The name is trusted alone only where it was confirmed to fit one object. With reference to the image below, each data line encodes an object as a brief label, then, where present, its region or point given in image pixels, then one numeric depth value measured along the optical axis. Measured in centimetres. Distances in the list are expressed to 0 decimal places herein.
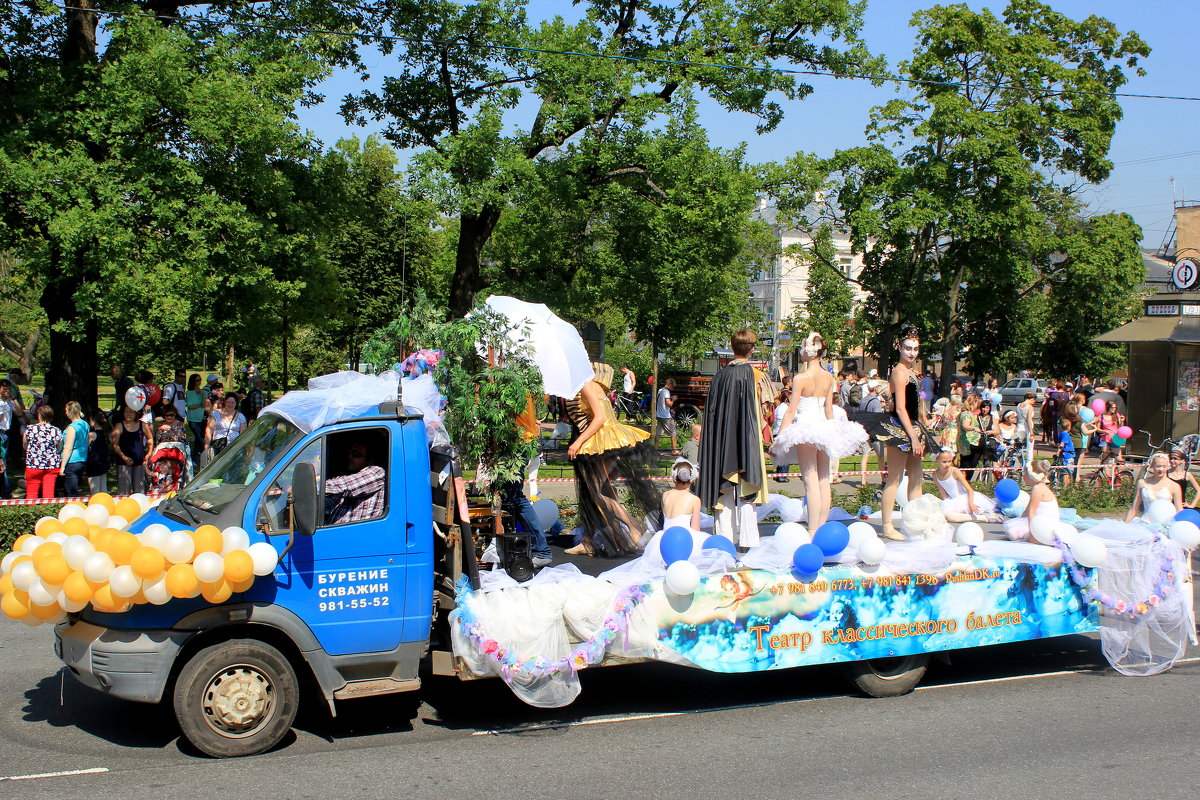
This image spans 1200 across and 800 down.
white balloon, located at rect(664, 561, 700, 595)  620
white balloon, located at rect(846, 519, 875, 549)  711
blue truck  571
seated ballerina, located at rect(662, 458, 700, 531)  779
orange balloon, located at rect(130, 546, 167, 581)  547
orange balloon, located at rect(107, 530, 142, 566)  553
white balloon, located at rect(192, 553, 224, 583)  548
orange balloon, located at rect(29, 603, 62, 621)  567
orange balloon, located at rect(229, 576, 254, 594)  559
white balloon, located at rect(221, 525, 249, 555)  558
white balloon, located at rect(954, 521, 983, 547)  744
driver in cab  605
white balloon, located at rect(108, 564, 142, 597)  549
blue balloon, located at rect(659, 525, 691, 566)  652
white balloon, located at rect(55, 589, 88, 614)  560
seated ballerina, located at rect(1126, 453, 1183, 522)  916
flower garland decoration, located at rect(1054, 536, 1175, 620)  724
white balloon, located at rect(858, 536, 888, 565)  672
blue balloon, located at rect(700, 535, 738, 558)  707
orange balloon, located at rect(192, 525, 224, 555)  555
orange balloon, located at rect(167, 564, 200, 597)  549
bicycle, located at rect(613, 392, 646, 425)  2483
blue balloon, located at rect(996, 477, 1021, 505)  921
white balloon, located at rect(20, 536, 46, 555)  581
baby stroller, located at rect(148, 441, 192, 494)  1402
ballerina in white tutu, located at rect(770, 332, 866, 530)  838
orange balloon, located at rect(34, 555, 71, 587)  556
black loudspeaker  662
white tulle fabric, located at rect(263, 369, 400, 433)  616
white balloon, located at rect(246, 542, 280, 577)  559
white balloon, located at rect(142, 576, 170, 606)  554
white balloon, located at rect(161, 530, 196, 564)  550
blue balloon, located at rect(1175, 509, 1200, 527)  773
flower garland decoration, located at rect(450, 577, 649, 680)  600
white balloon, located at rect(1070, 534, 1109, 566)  711
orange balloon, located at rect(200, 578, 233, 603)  555
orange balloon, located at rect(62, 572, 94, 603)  551
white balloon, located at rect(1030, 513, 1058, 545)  748
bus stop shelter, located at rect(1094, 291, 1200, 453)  2256
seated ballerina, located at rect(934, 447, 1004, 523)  925
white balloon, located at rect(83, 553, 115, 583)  552
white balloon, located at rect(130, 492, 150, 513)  713
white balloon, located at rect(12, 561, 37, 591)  562
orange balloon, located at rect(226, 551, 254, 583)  550
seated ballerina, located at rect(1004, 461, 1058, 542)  780
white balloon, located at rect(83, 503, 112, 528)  653
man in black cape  809
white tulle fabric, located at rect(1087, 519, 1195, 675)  724
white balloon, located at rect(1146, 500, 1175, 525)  795
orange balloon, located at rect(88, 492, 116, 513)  684
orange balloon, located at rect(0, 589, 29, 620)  569
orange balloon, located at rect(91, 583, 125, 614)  555
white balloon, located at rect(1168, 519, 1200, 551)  745
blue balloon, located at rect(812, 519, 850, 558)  693
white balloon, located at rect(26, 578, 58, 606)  559
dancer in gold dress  850
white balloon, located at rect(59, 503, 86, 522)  642
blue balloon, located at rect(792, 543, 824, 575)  650
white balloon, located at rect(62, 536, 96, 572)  561
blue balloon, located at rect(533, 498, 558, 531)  938
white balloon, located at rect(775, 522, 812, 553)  687
